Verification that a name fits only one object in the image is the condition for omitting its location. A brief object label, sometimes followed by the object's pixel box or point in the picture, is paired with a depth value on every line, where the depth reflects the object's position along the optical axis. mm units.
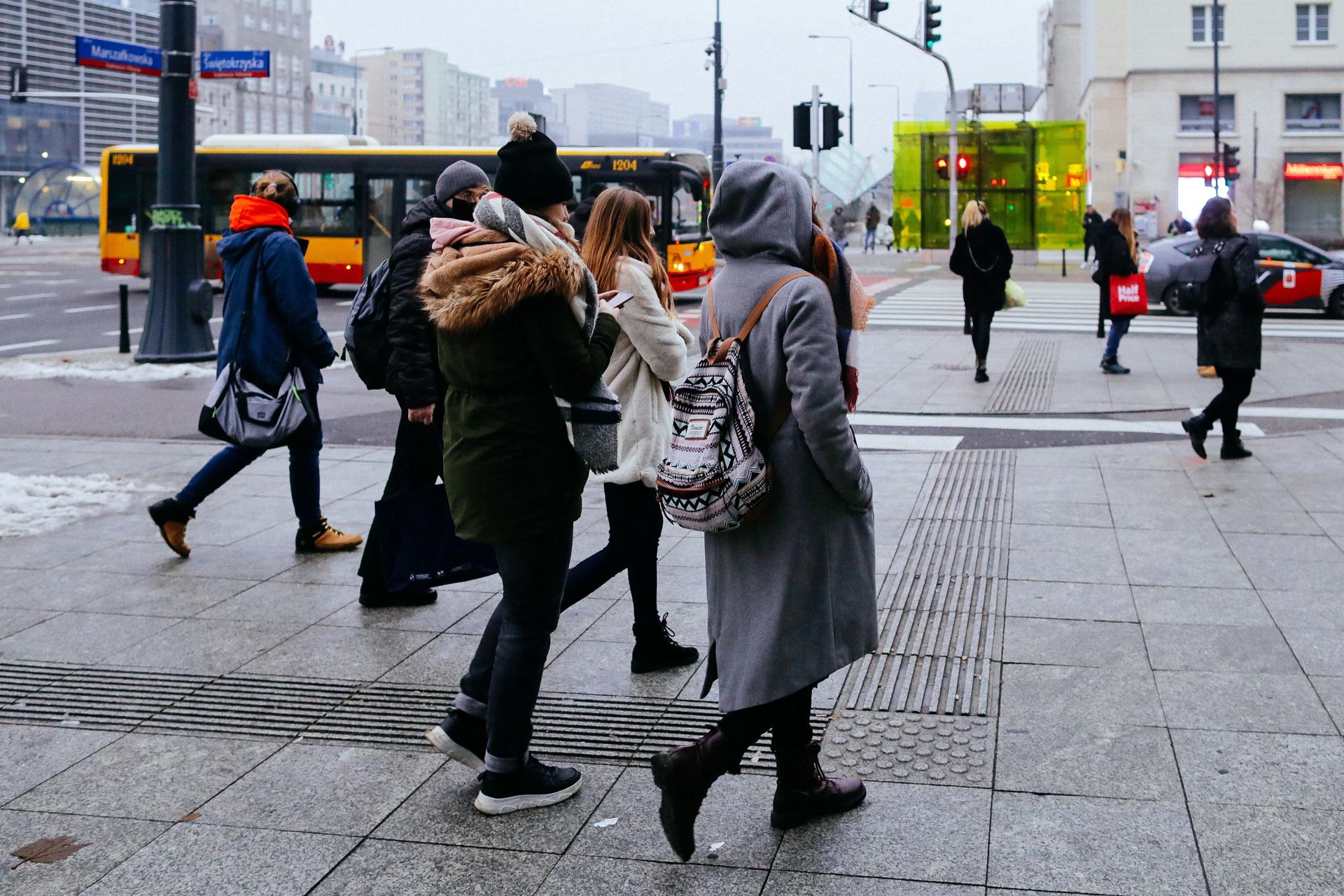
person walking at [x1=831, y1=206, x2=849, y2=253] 46062
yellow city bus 25766
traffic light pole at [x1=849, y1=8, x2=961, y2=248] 35188
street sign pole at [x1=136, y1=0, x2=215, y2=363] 14516
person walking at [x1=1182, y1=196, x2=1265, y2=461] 8922
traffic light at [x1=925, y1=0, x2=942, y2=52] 26906
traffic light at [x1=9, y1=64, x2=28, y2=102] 37656
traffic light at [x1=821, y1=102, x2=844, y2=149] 22656
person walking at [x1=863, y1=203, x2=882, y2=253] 47812
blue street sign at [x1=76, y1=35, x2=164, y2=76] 15125
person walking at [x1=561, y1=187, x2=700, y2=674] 4762
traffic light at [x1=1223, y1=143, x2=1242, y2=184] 42375
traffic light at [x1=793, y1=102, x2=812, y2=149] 21984
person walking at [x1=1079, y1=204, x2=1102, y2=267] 26239
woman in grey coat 3441
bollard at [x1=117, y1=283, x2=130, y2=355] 16266
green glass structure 38094
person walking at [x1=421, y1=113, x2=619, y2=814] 3648
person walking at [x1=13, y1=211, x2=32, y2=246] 55031
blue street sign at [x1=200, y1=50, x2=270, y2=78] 16219
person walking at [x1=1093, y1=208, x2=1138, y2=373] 14359
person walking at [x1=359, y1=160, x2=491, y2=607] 5160
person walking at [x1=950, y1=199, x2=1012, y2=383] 13328
